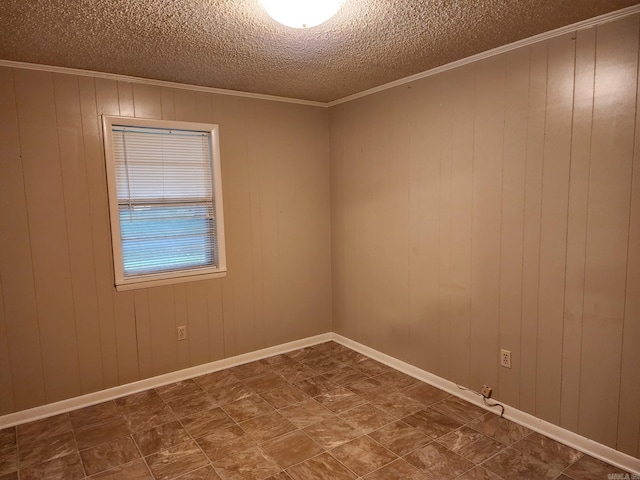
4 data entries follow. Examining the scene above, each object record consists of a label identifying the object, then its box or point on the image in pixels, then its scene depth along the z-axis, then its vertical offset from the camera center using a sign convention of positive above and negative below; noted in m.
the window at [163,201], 3.05 +0.07
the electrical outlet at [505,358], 2.68 -1.03
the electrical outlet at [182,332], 3.38 -1.01
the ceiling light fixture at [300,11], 1.77 +0.86
